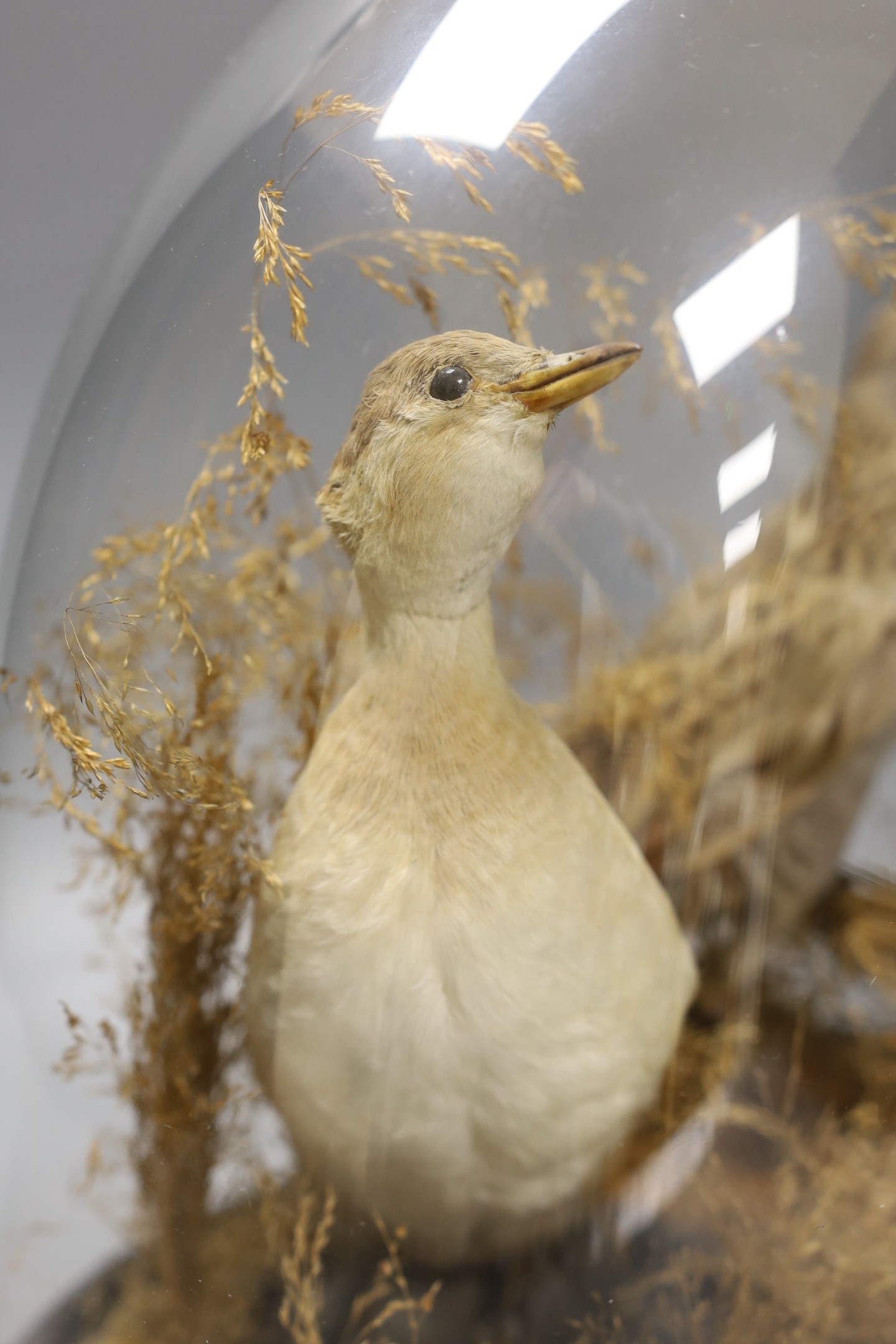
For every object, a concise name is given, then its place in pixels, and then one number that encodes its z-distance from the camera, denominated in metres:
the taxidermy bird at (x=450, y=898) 0.52
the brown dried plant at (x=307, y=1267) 0.59
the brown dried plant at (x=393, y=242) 0.60
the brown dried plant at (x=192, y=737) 0.61
